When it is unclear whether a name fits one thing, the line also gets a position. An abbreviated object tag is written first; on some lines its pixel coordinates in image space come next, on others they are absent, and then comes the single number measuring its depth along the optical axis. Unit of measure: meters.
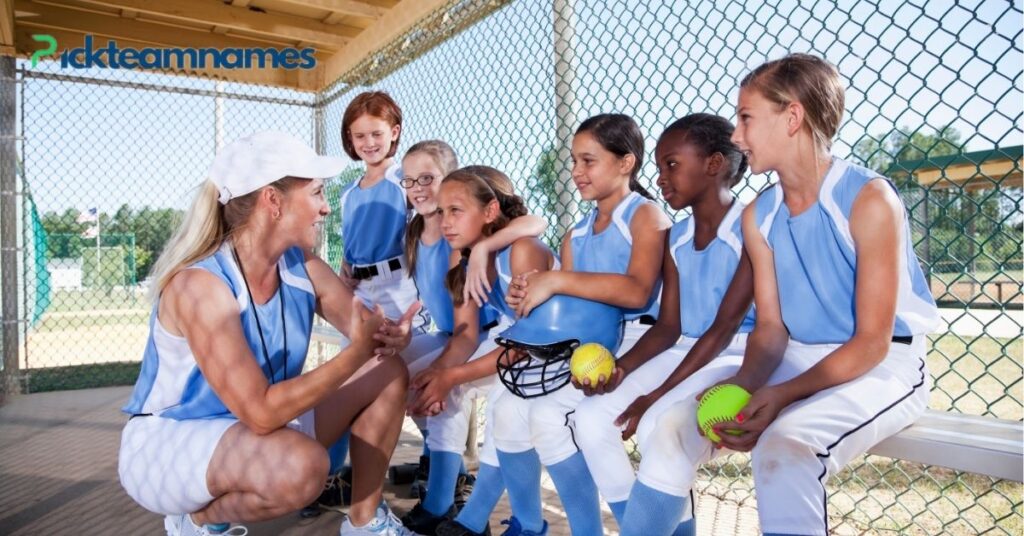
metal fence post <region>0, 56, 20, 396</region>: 6.04
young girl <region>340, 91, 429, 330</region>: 3.95
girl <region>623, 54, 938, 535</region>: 1.84
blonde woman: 2.20
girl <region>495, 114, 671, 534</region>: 2.47
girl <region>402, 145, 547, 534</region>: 3.01
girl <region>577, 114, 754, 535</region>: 2.32
